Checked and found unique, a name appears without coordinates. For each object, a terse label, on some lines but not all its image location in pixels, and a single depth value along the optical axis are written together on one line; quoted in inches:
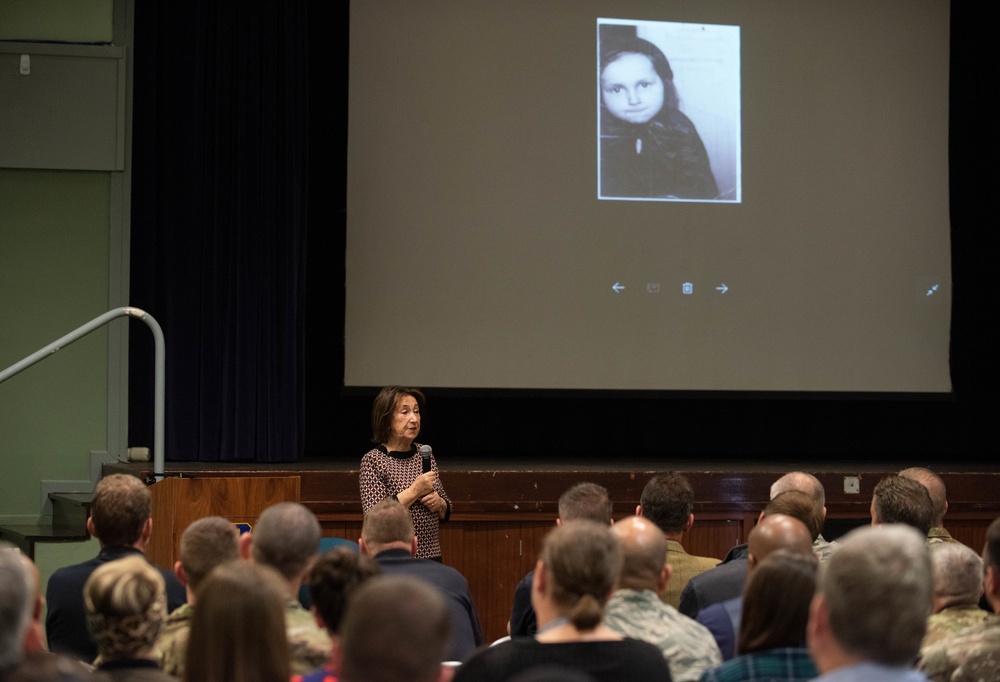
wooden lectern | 394.3
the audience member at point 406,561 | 253.3
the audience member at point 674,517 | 286.7
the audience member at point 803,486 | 299.4
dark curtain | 489.7
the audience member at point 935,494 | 293.7
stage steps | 406.3
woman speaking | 370.6
